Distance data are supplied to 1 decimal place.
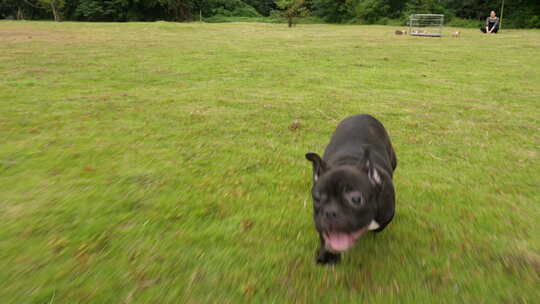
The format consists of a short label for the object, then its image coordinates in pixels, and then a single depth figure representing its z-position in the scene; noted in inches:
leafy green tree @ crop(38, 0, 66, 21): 2092.8
